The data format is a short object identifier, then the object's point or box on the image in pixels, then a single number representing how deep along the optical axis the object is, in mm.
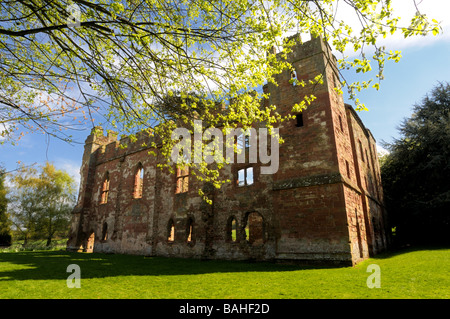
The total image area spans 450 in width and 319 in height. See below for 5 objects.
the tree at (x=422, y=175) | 17156
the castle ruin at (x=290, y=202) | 9422
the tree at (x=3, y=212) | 25969
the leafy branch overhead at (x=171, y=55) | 4465
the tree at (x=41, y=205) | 27281
